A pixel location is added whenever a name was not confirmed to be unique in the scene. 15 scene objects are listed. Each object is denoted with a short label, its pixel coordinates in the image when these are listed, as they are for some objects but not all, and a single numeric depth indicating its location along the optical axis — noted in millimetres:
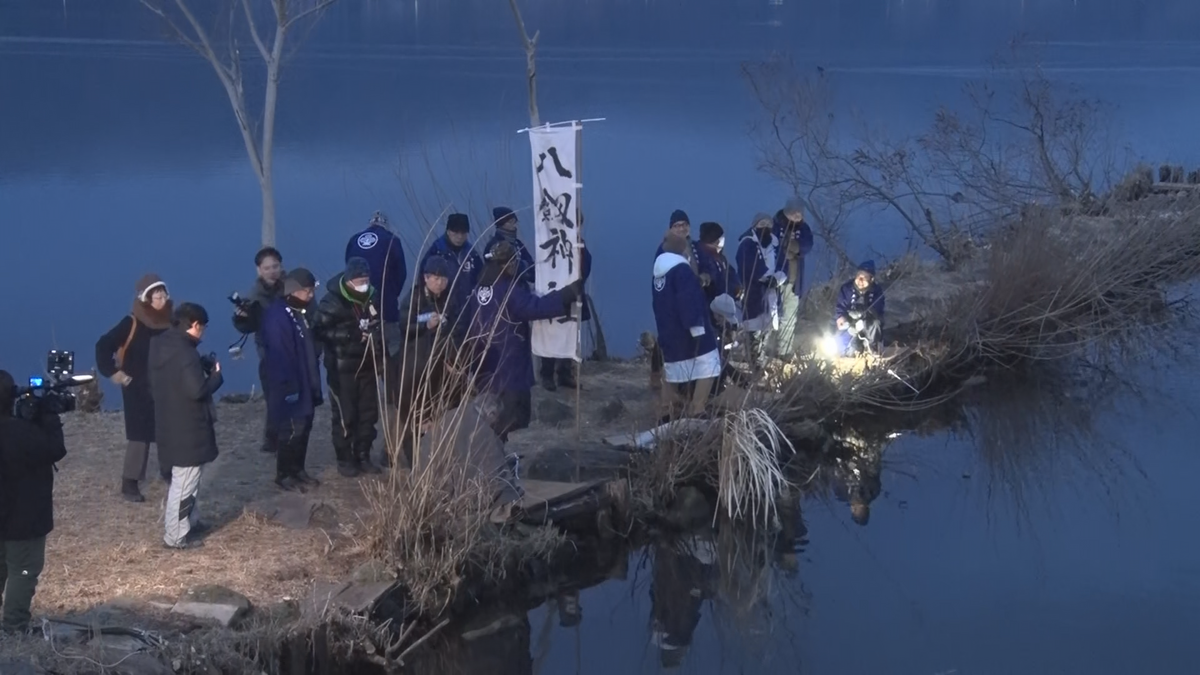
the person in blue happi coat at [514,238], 9906
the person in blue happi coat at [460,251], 9625
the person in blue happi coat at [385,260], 9625
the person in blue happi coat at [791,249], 12109
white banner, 8898
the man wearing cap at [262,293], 8641
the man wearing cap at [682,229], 9872
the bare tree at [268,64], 12492
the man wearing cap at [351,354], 8406
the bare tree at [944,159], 18344
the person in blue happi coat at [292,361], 8016
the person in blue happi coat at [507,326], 8578
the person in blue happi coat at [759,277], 10970
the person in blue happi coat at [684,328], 9344
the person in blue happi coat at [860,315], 11680
